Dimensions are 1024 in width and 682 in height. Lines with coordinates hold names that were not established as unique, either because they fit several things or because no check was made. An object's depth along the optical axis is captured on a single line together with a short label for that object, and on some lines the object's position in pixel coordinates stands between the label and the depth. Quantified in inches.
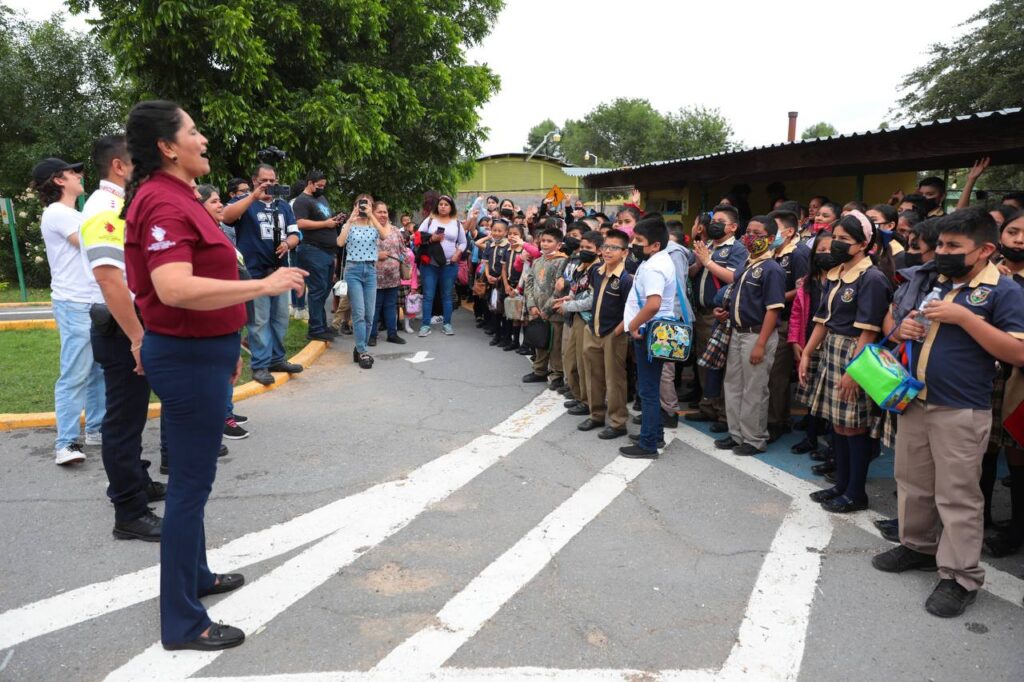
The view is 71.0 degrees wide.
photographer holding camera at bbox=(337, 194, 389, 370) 353.7
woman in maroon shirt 109.8
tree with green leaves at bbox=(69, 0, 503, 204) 538.0
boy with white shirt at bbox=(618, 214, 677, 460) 218.4
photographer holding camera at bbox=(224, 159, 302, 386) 296.2
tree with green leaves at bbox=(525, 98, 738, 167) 2297.0
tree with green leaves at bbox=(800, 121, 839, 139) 3526.1
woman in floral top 395.2
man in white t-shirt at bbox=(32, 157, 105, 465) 195.8
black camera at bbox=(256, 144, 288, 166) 269.9
